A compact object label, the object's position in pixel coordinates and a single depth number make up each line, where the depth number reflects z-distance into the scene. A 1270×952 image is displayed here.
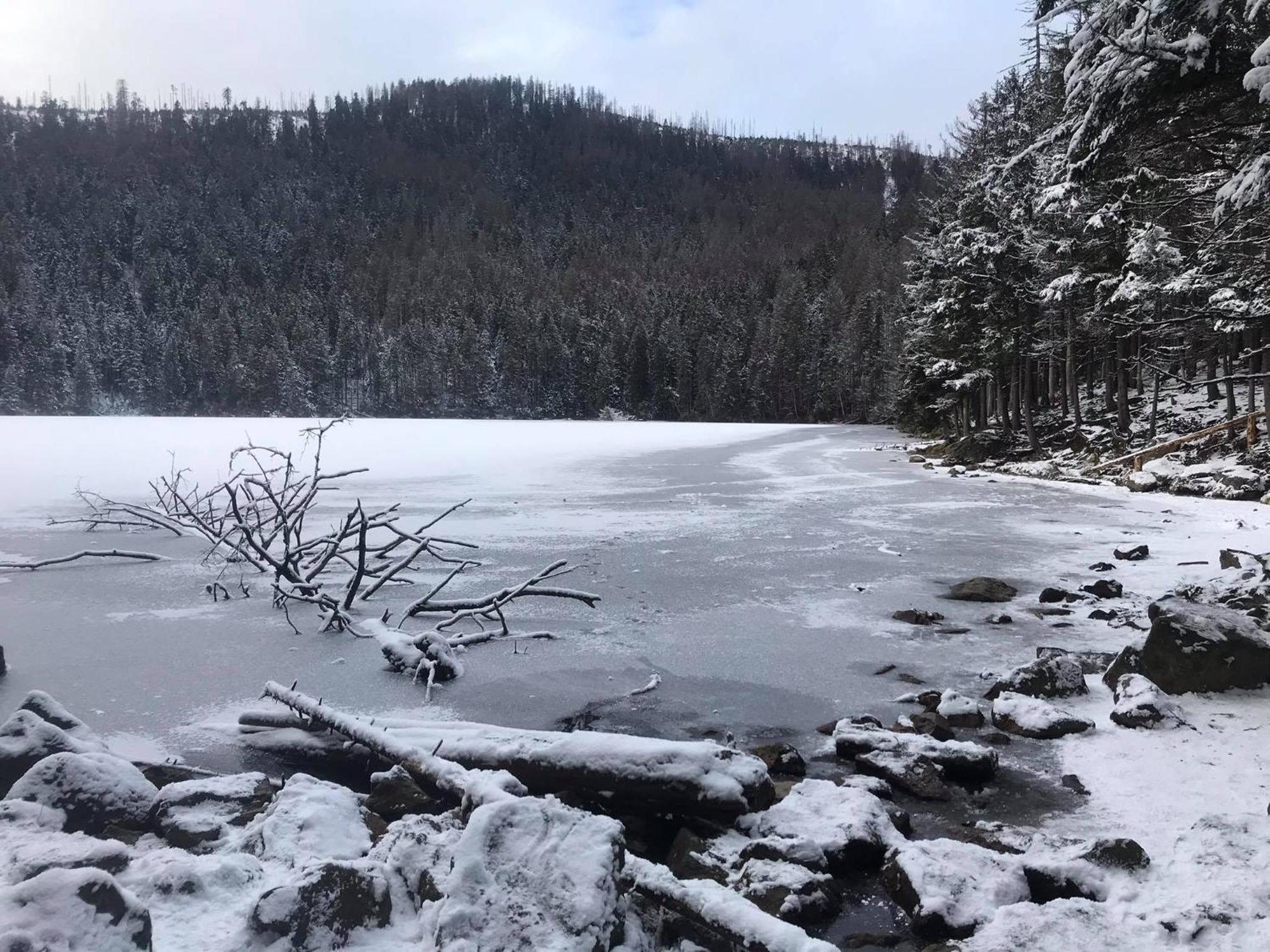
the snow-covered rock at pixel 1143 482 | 18.89
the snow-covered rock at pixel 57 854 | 3.28
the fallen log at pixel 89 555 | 10.31
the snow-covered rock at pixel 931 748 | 4.68
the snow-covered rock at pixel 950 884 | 3.31
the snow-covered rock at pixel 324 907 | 2.99
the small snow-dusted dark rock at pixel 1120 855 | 3.50
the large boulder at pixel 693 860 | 3.69
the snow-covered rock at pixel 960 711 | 5.45
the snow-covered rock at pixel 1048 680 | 5.78
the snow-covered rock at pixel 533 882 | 2.96
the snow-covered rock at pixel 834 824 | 3.82
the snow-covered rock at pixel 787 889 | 3.43
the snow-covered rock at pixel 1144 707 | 5.16
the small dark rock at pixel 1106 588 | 8.78
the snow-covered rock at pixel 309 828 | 3.62
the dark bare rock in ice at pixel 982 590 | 9.02
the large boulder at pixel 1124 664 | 5.89
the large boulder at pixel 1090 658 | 6.34
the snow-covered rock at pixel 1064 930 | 3.05
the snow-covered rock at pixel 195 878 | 3.23
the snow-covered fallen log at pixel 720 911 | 2.88
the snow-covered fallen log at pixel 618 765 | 4.11
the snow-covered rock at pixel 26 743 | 4.31
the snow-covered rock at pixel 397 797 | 4.26
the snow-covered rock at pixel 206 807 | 3.90
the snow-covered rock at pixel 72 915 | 2.63
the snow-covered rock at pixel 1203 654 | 5.64
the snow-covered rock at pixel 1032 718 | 5.21
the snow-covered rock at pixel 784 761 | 4.88
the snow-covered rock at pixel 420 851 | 3.31
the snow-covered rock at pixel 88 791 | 3.90
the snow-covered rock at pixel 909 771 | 4.54
